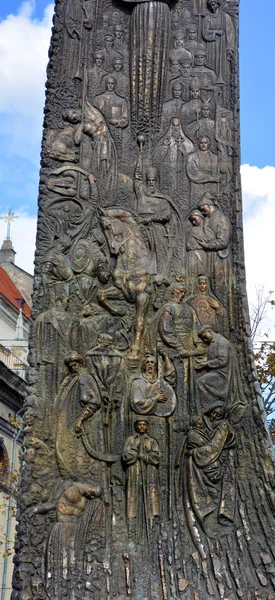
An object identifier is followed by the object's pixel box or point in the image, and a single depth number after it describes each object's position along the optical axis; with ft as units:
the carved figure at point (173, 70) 30.45
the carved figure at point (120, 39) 30.68
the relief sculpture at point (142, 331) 25.14
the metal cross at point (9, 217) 119.13
